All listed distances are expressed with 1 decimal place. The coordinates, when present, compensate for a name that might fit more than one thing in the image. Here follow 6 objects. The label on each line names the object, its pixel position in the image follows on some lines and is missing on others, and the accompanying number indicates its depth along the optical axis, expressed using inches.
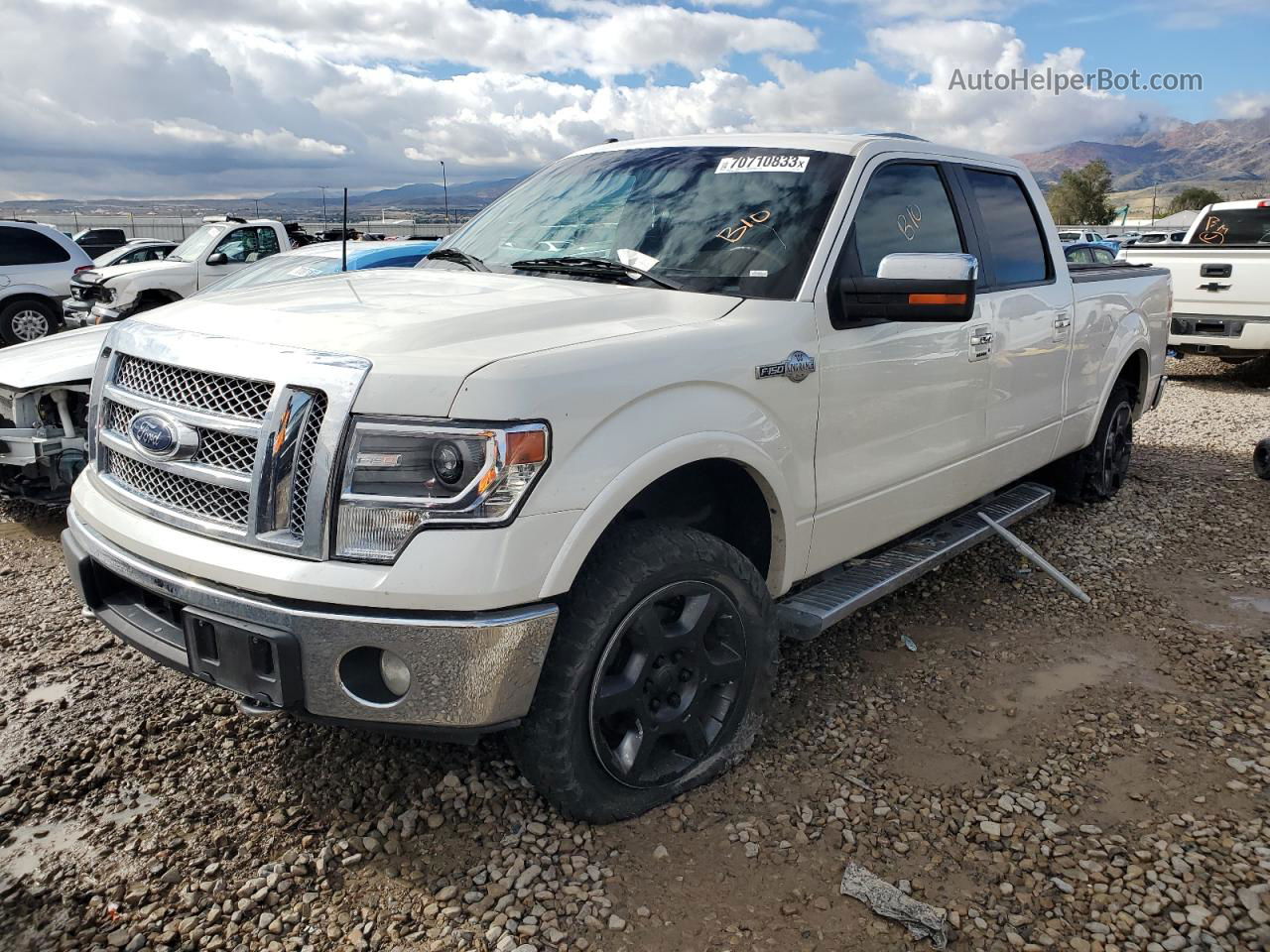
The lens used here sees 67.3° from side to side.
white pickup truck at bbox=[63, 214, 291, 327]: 457.4
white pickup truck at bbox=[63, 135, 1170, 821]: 86.0
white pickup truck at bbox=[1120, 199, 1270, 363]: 384.8
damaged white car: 195.9
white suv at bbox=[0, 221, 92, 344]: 509.4
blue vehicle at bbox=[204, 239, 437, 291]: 294.5
